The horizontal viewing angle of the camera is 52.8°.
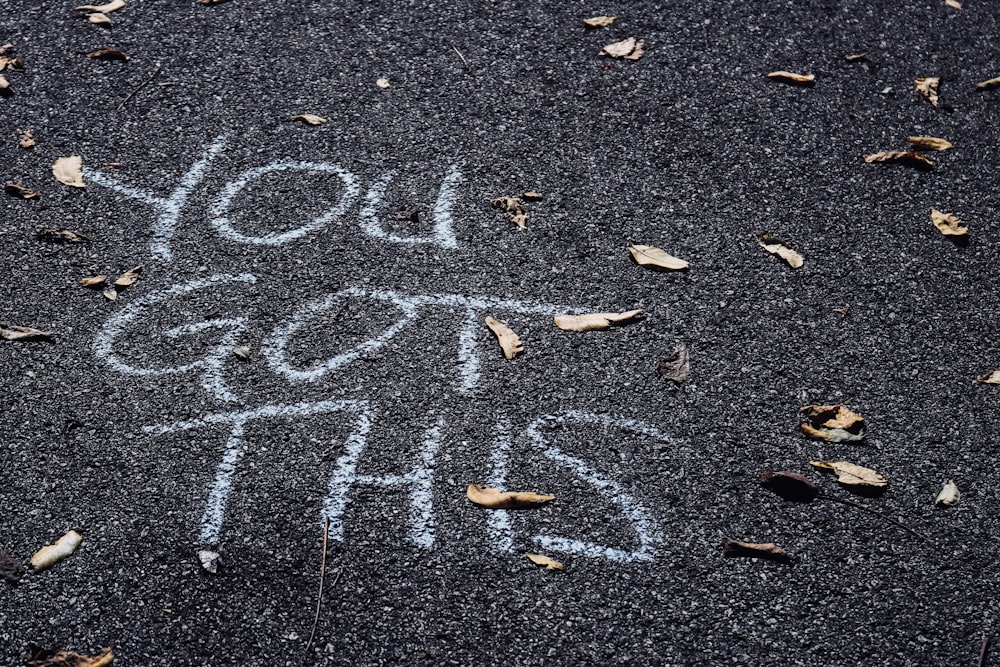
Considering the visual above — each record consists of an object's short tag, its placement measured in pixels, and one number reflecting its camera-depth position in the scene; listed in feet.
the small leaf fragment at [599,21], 13.34
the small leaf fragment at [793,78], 12.60
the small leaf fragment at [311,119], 11.69
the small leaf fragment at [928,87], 12.54
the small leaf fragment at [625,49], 12.89
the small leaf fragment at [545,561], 7.79
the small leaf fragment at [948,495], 8.36
